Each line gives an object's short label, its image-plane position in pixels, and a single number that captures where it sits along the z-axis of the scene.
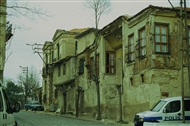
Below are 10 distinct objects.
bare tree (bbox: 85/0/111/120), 30.69
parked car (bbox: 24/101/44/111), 56.28
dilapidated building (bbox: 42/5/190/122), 23.44
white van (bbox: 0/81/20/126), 9.10
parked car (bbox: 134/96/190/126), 16.72
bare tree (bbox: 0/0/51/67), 11.94
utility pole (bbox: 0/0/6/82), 13.44
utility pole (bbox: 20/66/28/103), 78.38
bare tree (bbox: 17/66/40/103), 79.60
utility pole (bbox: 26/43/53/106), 52.36
